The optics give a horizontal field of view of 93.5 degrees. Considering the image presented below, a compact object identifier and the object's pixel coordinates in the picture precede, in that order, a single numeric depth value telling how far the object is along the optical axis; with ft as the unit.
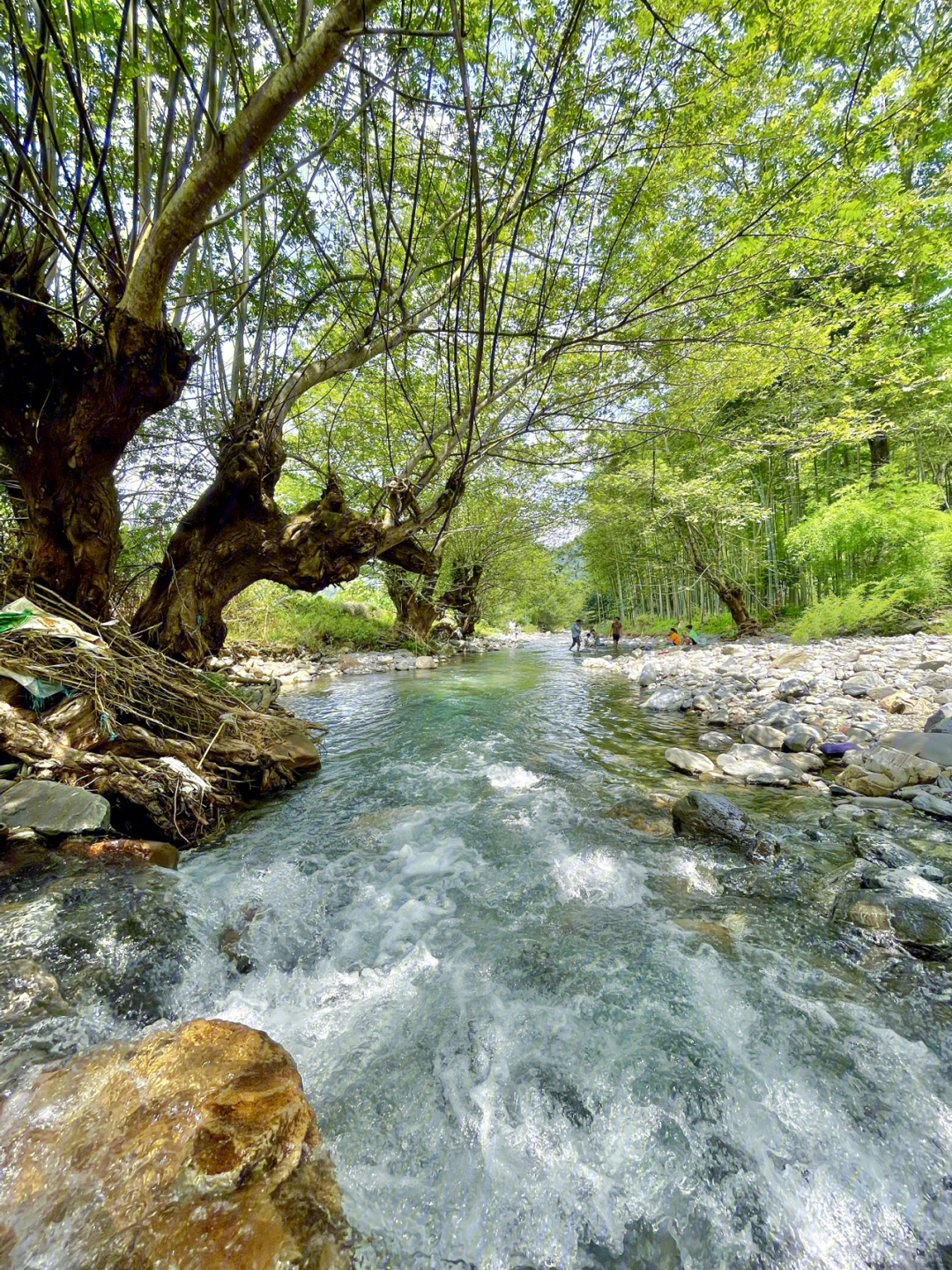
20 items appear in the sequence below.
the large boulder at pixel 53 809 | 8.46
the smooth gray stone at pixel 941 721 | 14.17
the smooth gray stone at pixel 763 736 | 16.19
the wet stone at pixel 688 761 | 14.37
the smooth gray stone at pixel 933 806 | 10.21
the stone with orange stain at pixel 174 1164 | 2.98
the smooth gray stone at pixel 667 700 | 24.12
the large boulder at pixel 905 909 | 6.59
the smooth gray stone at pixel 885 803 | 10.93
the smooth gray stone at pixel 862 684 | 20.32
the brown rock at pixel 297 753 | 14.35
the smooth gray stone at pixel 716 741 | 16.88
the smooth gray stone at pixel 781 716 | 17.87
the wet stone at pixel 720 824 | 9.46
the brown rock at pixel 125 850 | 8.50
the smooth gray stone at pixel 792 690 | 21.59
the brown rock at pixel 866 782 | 11.87
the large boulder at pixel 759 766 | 13.41
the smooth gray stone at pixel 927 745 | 12.66
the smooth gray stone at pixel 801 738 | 15.64
